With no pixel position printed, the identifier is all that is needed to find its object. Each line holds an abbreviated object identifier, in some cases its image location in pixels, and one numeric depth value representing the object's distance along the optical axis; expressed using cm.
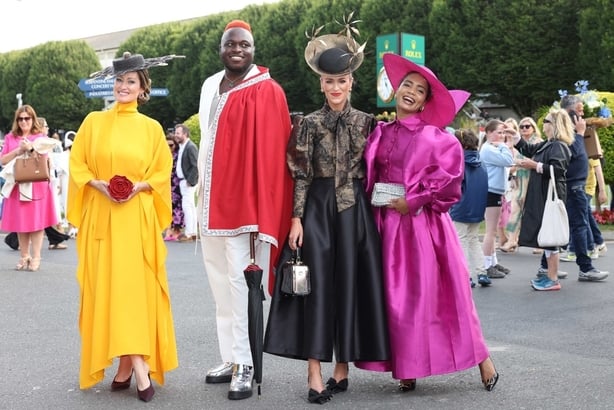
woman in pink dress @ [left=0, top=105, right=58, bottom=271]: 1053
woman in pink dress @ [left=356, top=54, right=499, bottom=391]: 490
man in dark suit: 1455
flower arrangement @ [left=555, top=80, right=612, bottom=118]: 1306
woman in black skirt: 489
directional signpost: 1516
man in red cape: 501
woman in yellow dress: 504
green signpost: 1550
